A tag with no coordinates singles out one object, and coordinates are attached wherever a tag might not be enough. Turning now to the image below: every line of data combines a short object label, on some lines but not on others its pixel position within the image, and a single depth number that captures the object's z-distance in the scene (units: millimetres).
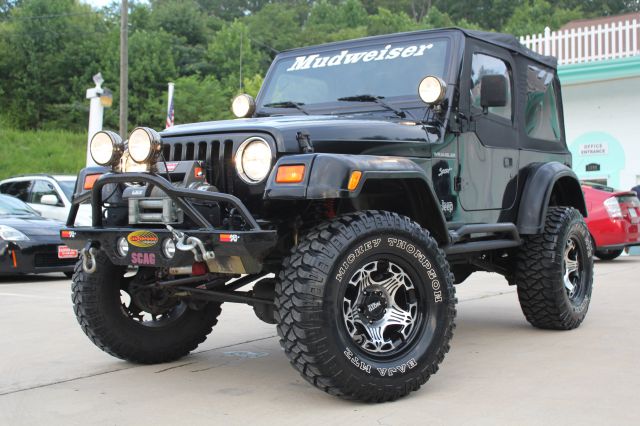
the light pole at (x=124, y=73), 22828
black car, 10844
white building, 19703
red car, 13219
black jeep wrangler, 4094
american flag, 18644
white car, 13430
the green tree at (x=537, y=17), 57238
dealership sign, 20094
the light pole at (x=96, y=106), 17984
